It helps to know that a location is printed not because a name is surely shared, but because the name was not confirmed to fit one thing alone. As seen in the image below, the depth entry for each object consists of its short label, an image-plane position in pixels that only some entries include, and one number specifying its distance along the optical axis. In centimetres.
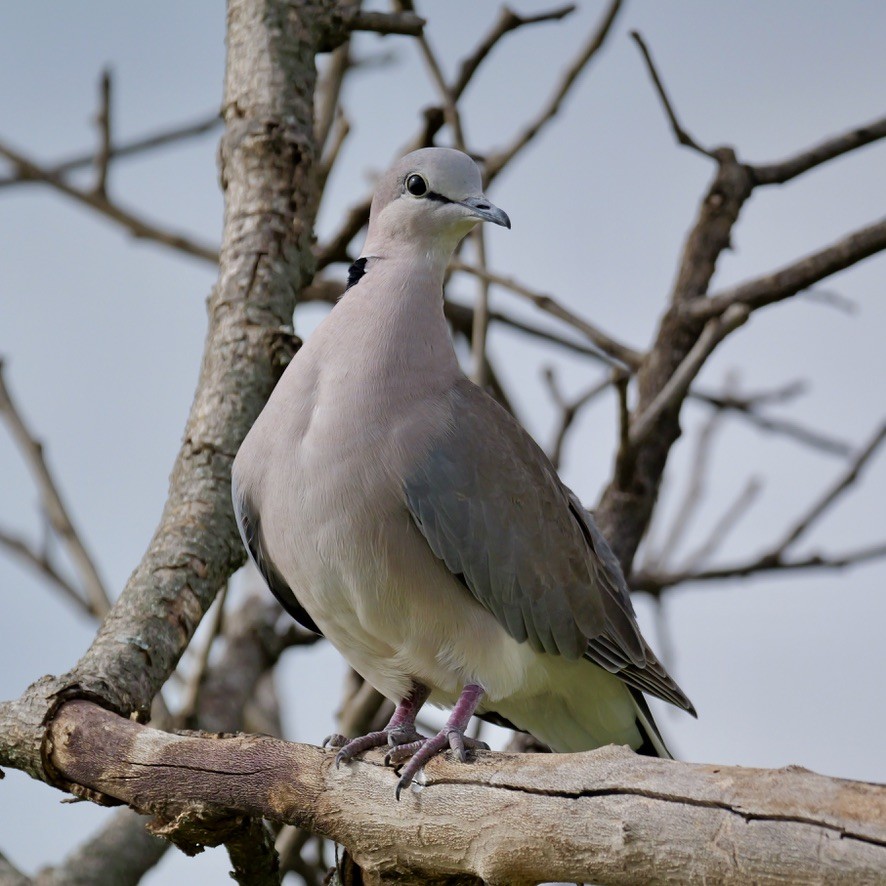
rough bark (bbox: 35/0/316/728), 648
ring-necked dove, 616
